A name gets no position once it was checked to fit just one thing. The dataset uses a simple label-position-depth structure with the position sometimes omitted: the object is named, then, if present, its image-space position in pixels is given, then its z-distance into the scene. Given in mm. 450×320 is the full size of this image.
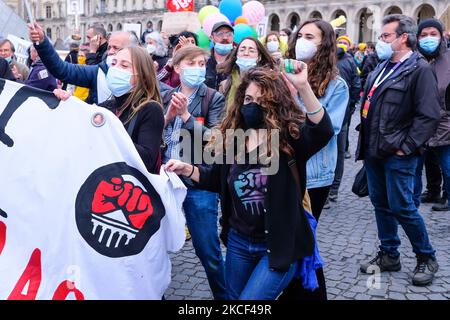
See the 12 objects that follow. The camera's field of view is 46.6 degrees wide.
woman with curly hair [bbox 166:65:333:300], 2496
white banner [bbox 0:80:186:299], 2760
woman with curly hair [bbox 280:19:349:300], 3475
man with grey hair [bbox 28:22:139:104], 3906
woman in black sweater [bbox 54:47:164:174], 3037
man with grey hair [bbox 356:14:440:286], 3889
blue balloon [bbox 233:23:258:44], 7441
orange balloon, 9961
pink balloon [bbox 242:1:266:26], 10819
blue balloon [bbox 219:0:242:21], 10242
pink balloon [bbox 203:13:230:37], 8727
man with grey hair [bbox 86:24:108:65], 6230
